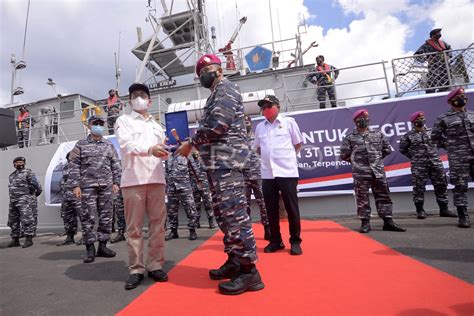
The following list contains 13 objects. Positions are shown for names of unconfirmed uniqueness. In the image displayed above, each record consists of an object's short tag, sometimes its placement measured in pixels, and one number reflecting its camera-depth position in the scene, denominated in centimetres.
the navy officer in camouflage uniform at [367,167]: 393
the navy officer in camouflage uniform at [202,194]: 539
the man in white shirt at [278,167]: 296
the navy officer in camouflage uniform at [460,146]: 382
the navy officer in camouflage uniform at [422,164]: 485
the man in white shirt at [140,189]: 244
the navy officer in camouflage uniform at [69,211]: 524
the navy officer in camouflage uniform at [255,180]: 418
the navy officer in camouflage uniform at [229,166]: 204
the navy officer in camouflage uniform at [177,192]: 459
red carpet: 164
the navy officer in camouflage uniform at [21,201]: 531
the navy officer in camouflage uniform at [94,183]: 350
